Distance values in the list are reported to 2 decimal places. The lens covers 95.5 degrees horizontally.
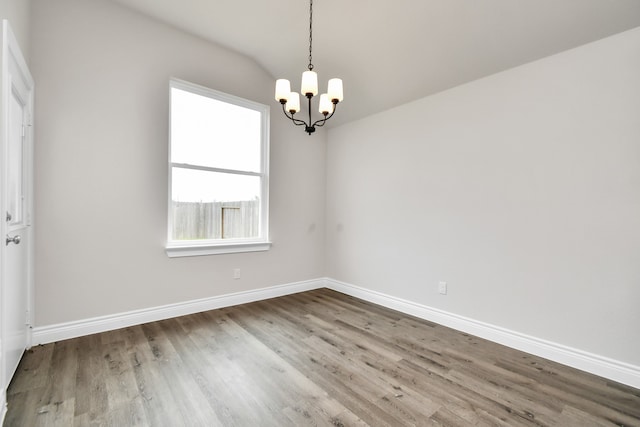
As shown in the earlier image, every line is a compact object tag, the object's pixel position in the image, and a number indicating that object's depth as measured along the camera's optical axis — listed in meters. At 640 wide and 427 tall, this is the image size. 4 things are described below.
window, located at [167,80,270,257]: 3.19
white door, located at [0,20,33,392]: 1.55
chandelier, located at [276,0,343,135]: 2.26
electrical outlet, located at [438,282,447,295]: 3.05
